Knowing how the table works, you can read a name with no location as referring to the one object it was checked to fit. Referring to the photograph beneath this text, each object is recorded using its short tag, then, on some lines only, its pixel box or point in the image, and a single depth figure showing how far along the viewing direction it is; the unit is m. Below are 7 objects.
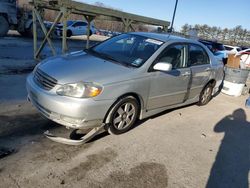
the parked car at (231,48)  15.17
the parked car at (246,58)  11.02
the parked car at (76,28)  22.98
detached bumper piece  3.25
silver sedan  3.24
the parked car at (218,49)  13.43
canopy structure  7.43
